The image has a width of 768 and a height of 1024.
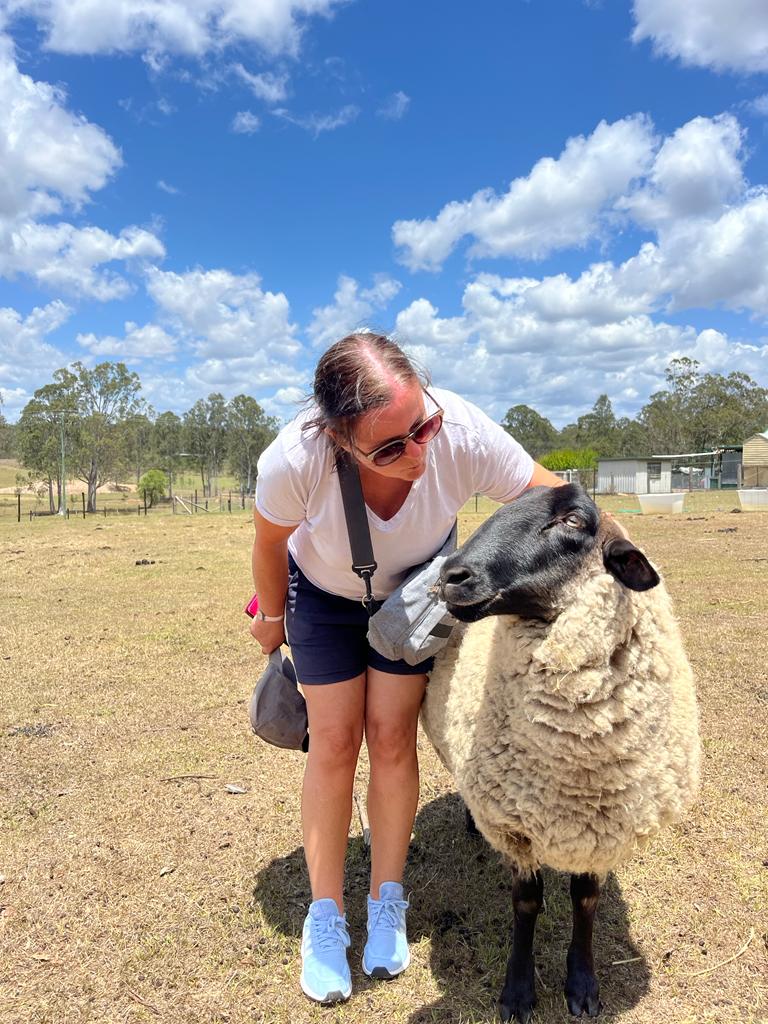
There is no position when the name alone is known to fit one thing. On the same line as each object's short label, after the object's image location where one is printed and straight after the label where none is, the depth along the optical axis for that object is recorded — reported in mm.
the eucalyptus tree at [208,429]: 71438
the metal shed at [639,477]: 52312
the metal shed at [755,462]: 47281
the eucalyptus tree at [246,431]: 68062
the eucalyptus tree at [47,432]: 46344
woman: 2430
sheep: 2301
